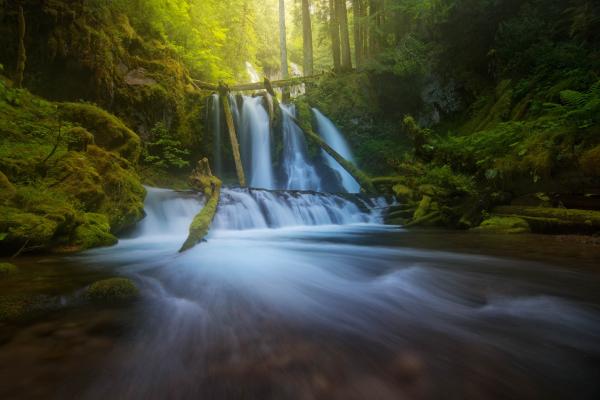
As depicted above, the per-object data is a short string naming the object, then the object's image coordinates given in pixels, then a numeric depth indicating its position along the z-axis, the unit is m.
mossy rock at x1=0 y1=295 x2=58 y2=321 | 2.30
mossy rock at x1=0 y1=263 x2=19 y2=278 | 3.43
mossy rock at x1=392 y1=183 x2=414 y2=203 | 10.41
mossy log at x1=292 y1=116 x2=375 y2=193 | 12.37
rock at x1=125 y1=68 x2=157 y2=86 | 11.14
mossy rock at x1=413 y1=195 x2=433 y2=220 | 8.61
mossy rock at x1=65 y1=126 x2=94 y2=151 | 6.71
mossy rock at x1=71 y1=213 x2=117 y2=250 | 5.32
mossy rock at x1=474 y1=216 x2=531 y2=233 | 6.09
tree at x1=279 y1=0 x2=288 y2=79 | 22.86
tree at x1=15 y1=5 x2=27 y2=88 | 7.88
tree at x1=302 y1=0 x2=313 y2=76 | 18.57
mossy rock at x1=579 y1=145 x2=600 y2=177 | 4.89
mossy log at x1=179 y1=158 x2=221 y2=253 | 5.71
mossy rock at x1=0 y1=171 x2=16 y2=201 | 4.76
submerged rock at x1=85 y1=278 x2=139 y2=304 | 2.76
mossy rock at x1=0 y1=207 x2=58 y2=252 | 4.31
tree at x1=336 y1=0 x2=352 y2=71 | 16.55
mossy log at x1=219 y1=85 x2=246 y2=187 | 13.12
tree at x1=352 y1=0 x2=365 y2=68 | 17.45
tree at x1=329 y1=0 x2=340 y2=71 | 17.03
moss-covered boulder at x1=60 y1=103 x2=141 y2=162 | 8.14
